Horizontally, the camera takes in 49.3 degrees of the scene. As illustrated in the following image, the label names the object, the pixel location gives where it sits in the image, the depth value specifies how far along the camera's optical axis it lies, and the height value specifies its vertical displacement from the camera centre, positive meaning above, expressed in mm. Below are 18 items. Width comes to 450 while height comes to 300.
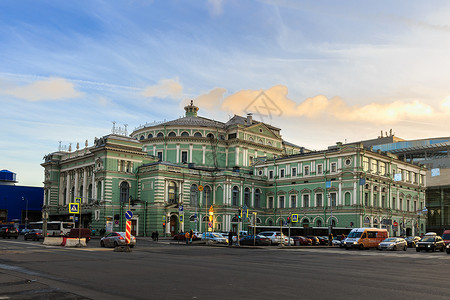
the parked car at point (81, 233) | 54844 -4150
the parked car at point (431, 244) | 50969 -4718
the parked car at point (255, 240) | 58450 -5157
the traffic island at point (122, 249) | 38594 -4093
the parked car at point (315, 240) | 66331 -5680
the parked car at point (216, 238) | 61375 -5077
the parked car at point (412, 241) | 68281 -5934
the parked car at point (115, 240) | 45422 -4039
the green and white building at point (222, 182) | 83438 +2889
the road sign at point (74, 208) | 51312 -1178
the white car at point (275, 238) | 61438 -5103
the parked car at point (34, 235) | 64375 -5107
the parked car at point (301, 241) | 61562 -5497
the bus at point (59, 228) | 69938 -4502
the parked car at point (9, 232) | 69888 -5168
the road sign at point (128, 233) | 40519 -2968
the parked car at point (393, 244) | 54844 -5157
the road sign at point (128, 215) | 42756 -1576
